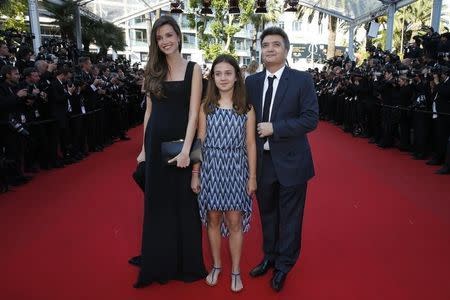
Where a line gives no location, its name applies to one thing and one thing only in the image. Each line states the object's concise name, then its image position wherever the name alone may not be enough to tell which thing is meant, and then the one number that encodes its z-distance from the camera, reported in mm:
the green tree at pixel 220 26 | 24667
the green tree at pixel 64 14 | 14817
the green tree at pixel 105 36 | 17578
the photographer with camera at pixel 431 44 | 8859
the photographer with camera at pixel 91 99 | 7671
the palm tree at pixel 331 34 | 23844
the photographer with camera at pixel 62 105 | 6352
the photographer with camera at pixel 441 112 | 6251
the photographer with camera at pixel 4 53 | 6721
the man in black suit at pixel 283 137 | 2500
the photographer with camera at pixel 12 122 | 5285
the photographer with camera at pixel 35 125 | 5859
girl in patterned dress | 2496
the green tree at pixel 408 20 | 32656
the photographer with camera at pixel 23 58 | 7527
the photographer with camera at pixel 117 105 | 8922
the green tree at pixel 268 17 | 29562
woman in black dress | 2506
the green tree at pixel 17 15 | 22203
